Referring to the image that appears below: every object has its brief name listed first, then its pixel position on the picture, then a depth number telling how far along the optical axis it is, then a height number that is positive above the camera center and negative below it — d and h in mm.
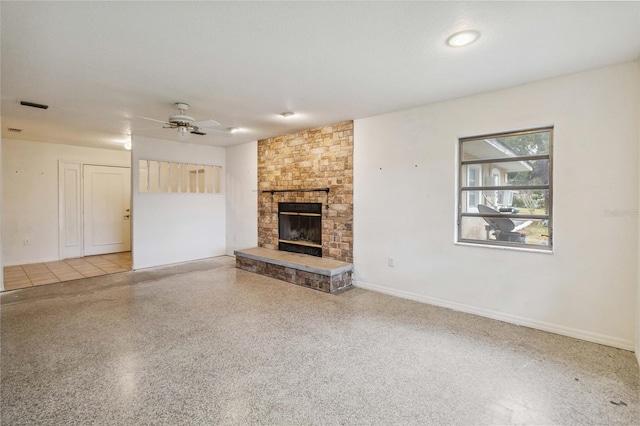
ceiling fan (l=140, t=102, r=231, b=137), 3748 +1123
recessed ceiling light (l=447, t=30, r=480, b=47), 2205 +1310
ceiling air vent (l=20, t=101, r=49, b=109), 3734 +1338
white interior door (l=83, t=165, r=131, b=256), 7027 -3
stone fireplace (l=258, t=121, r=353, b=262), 4773 +573
